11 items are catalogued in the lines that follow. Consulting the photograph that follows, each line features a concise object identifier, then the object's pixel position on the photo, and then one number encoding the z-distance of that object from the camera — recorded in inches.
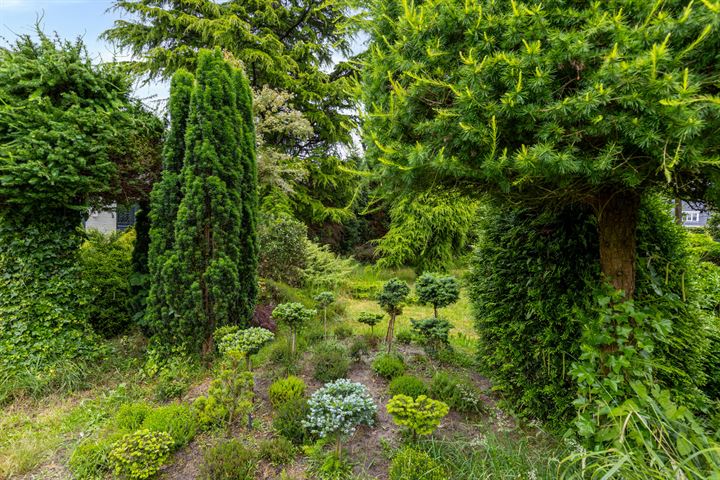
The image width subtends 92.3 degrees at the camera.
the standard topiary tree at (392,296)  153.1
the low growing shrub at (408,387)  113.7
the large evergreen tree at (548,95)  48.1
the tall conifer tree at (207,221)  143.2
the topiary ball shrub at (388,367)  130.6
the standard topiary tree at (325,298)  168.2
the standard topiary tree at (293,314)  138.3
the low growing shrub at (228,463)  81.7
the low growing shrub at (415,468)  76.6
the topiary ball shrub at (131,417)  100.7
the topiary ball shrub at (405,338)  173.6
